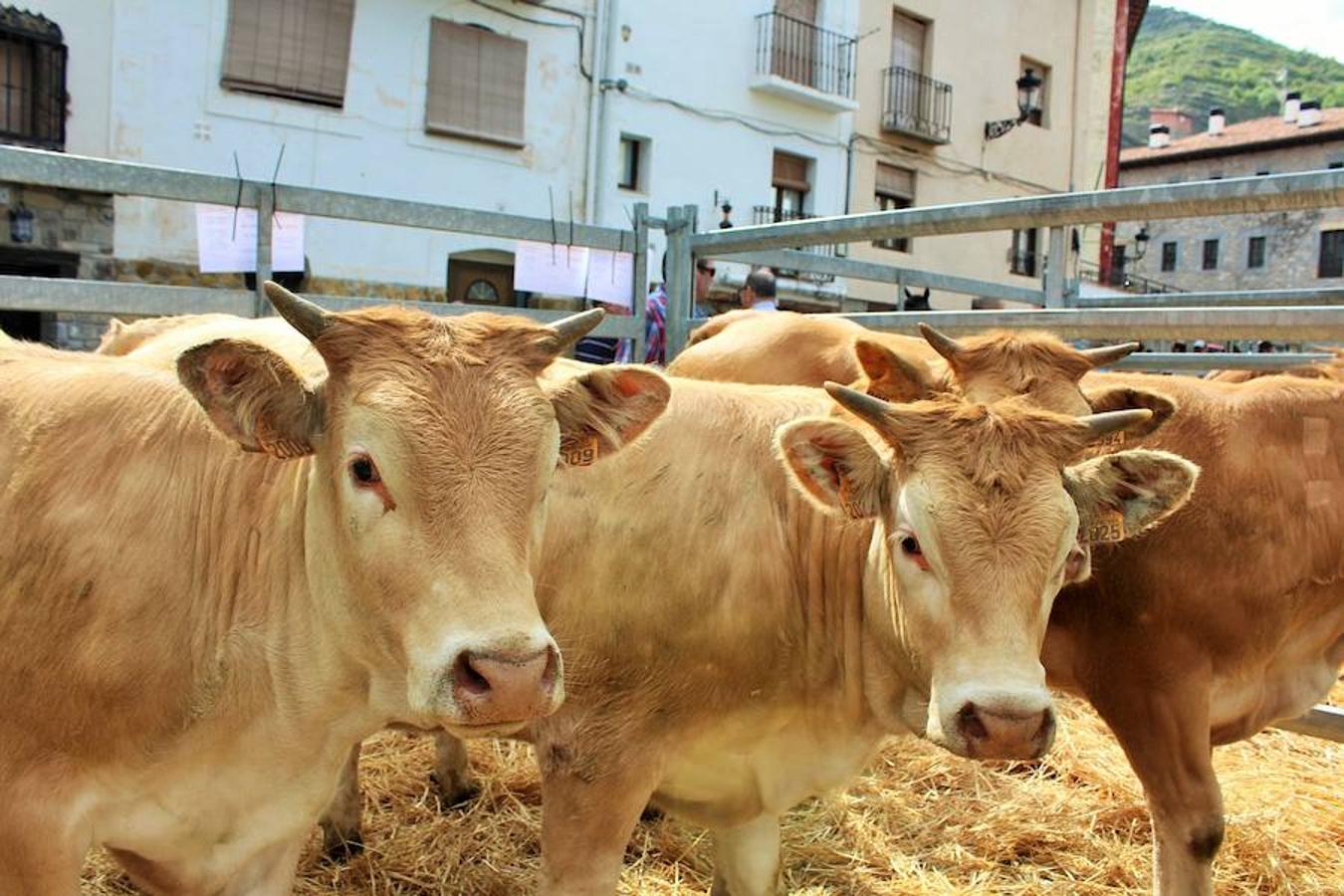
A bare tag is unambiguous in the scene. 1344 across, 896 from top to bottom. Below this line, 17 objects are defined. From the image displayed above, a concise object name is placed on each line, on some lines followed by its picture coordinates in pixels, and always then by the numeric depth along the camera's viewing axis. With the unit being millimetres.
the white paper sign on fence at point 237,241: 5227
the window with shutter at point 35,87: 13398
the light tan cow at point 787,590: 2666
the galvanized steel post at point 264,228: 5215
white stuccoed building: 14414
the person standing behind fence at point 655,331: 6676
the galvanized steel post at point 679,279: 6426
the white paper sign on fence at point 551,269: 6273
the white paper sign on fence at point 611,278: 6477
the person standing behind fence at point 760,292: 7480
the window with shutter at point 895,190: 23578
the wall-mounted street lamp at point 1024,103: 22844
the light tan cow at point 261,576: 2238
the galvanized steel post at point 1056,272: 5355
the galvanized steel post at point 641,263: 6594
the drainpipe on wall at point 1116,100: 28128
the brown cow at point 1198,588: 3420
